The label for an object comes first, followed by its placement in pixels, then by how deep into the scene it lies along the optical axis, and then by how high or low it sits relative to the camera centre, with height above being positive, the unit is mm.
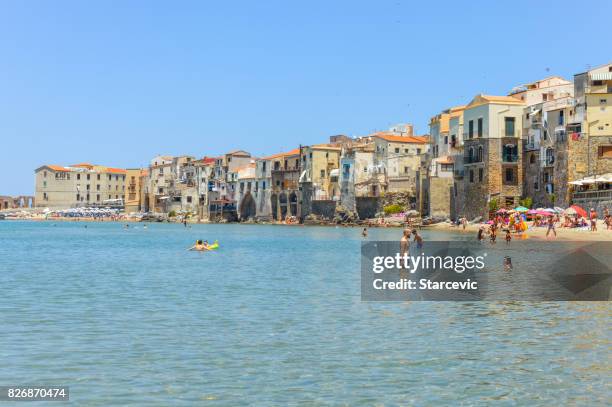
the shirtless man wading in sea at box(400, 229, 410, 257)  25750 -1021
